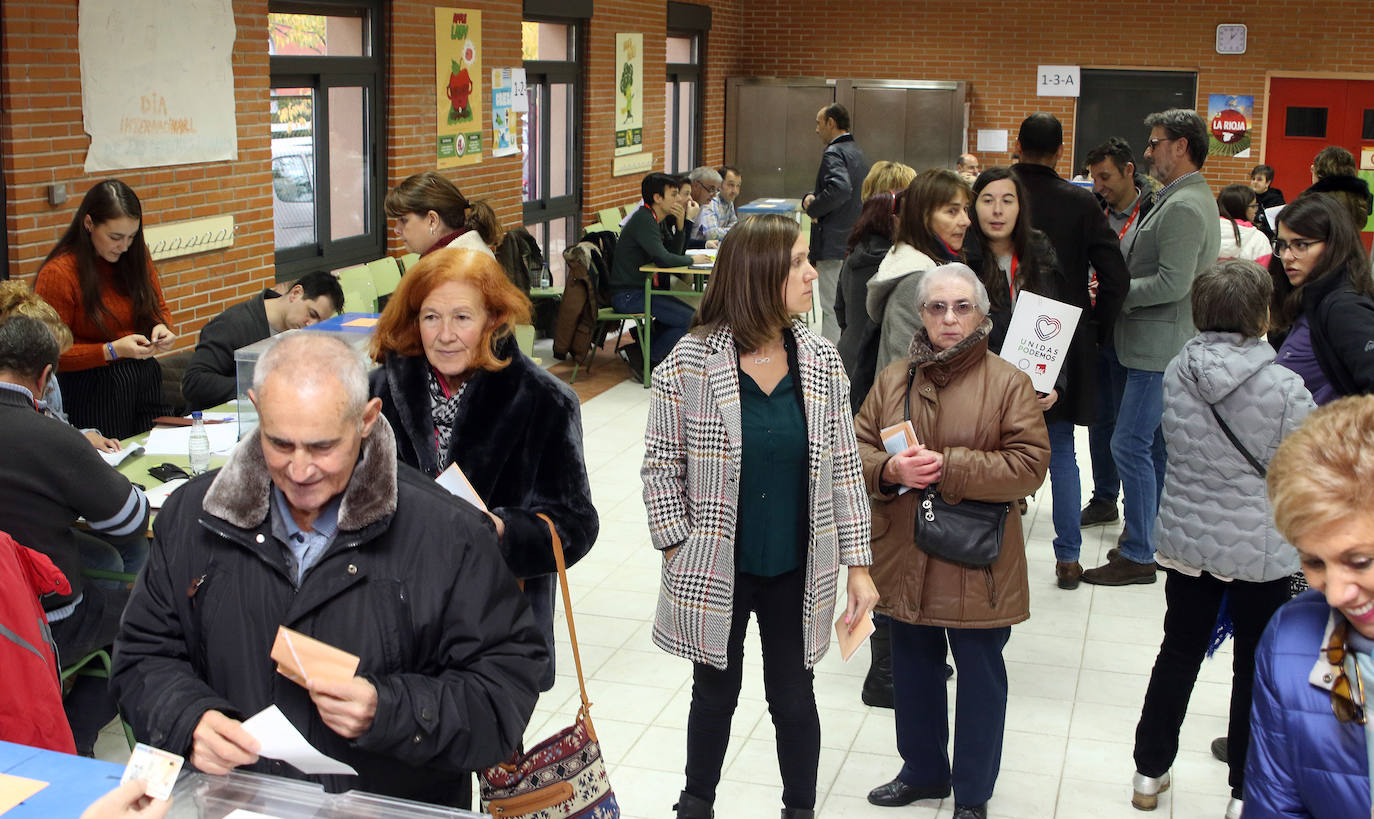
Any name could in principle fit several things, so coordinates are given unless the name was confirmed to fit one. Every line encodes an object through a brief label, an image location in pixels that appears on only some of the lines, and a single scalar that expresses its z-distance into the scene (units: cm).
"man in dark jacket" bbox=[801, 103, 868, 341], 927
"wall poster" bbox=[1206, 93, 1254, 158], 1409
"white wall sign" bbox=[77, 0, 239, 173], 594
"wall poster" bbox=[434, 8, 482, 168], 907
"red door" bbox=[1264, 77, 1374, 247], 1388
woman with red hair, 294
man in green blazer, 537
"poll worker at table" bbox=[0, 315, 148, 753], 340
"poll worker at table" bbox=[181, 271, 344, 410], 517
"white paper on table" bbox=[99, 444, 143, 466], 444
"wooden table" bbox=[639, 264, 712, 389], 899
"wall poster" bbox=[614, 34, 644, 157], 1205
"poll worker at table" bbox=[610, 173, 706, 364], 904
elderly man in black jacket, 200
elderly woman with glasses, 338
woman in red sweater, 502
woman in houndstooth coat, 315
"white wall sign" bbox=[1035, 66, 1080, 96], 1453
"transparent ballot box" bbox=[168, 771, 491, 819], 190
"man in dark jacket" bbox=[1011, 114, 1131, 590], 511
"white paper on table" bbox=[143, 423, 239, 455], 461
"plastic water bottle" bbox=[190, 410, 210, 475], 437
